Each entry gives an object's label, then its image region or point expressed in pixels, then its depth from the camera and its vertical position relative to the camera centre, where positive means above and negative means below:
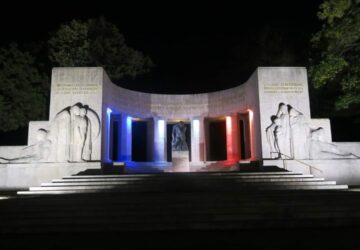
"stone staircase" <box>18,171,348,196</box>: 12.61 -0.89
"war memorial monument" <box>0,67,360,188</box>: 18.44 +1.34
